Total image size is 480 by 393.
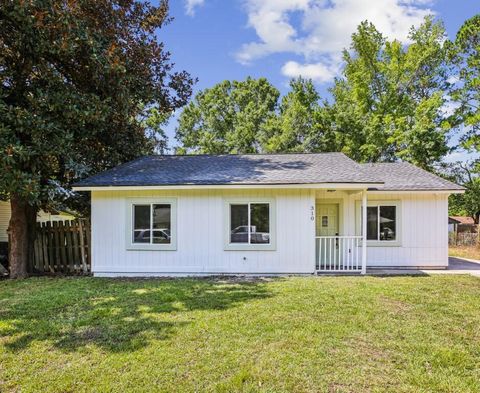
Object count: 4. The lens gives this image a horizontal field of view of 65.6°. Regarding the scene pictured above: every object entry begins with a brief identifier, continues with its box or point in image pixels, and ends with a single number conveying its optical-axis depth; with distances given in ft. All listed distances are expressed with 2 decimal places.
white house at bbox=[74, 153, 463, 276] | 32.86
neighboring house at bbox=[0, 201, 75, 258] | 59.77
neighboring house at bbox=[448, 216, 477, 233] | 91.83
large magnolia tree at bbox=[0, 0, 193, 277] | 29.78
